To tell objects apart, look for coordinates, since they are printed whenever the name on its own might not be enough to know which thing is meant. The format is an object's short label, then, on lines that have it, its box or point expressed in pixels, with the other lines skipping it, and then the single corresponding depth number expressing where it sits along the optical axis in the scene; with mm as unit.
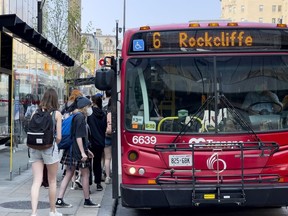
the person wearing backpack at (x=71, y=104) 9589
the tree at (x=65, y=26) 28453
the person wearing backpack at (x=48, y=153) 7488
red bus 7414
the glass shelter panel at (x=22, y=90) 12784
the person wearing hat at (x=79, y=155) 8648
